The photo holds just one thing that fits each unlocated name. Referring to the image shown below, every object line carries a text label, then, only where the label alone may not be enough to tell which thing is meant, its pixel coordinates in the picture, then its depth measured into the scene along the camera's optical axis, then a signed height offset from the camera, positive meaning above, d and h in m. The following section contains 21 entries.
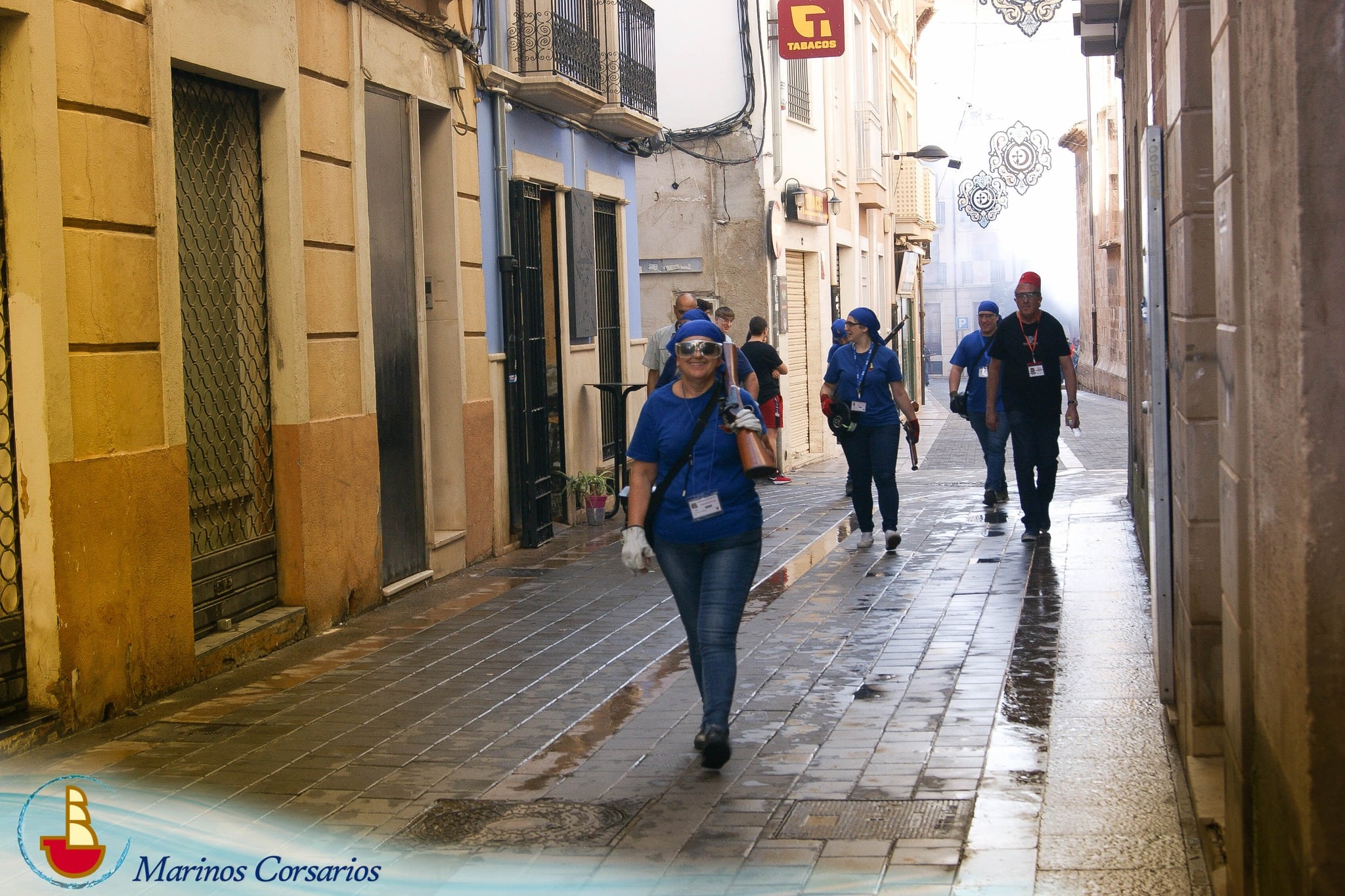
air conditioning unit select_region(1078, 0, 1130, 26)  12.64 +2.72
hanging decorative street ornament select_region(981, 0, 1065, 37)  17.05 +3.62
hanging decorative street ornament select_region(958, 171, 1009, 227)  24.09 +2.42
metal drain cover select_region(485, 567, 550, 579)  11.73 -1.47
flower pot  14.91 -1.27
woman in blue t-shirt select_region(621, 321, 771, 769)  6.30 -0.57
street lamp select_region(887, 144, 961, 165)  29.47 +3.76
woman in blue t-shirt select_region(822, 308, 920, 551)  11.88 -0.32
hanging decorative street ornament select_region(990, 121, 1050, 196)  23.33 +2.94
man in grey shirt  14.26 +0.18
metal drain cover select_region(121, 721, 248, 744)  6.84 -1.50
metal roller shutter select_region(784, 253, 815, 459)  23.92 +0.07
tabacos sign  21.12 +4.38
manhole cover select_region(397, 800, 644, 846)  5.22 -1.50
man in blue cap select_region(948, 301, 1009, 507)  14.22 -0.18
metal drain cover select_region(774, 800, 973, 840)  5.11 -1.48
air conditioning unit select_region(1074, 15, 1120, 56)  13.81 +2.77
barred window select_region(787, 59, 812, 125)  23.69 +3.99
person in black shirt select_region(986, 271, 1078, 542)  11.94 -0.24
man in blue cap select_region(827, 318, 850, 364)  14.40 +0.27
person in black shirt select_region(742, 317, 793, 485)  17.39 -0.05
